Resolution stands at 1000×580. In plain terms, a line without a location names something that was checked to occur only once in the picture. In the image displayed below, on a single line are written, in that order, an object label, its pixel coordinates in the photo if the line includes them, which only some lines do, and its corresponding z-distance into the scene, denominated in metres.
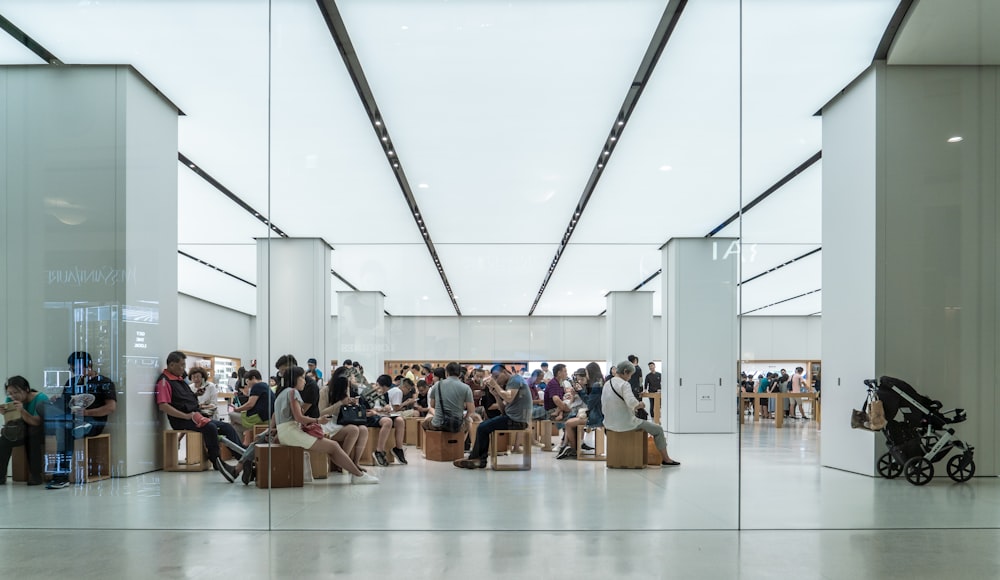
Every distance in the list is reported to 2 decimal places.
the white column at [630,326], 7.36
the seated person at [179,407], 5.67
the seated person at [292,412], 6.11
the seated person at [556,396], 7.43
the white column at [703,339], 6.36
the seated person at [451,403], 7.48
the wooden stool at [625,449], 8.67
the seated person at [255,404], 5.79
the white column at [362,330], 6.63
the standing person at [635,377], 7.43
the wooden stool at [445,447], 9.59
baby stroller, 5.86
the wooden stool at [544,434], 9.73
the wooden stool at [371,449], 8.70
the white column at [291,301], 6.09
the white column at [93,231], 5.96
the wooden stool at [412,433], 9.91
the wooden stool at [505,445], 8.70
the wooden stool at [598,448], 9.11
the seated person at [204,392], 5.35
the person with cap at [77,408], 5.98
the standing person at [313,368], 6.44
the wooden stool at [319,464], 7.18
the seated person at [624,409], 7.64
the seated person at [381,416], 7.05
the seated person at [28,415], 5.95
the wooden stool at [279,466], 6.23
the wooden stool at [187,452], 5.96
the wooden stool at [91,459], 5.99
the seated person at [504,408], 7.66
